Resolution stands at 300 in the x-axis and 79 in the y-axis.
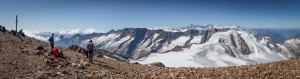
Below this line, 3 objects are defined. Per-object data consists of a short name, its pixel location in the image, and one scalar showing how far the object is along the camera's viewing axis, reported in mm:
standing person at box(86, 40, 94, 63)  20920
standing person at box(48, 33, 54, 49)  24265
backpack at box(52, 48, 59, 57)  20314
